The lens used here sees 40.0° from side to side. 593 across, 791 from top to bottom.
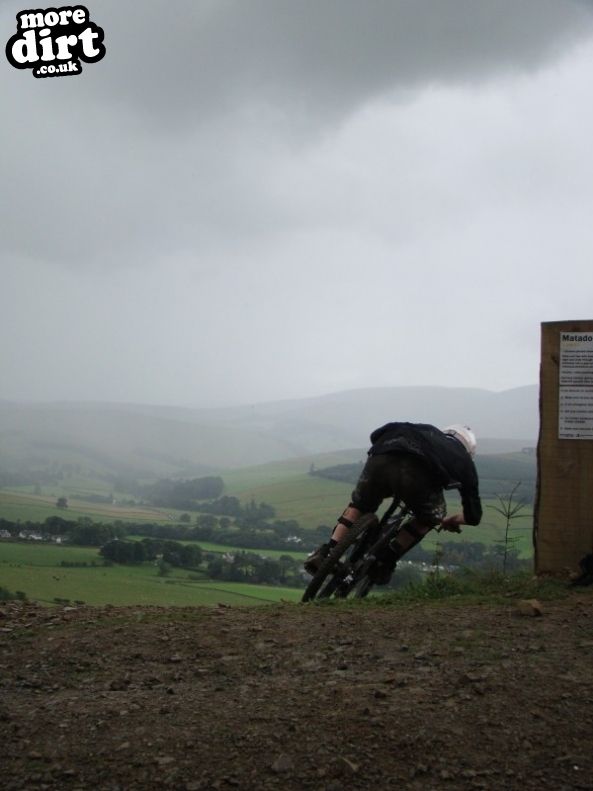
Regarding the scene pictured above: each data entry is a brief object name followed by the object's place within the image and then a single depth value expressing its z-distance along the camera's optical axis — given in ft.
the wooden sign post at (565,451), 24.00
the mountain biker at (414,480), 22.08
